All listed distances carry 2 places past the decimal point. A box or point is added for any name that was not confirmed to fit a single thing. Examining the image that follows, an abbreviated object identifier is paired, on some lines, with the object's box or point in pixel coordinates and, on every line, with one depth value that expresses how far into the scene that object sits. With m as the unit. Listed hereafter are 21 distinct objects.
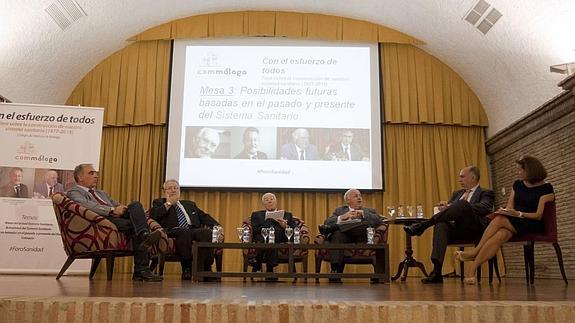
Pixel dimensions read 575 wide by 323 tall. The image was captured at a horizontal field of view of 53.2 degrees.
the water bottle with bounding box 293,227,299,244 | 4.68
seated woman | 4.27
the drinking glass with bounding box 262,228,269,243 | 4.87
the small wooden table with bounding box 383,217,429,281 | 5.28
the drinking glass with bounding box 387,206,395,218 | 5.79
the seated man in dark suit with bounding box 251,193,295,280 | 5.29
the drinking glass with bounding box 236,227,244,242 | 4.77
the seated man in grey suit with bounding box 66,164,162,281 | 4.24
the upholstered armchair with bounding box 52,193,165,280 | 4.25
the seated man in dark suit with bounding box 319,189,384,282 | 5.07
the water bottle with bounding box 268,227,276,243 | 4.73
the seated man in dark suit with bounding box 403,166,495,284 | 4.43
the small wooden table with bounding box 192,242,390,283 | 4.30
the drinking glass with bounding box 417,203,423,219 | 5.79
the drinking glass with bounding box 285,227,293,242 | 4.76
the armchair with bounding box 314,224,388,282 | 5.29
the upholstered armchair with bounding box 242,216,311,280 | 5.54
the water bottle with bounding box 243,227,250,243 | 4.68
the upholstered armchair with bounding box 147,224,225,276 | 4.94
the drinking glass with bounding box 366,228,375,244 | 4.70
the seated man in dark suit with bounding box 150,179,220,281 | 5.01
